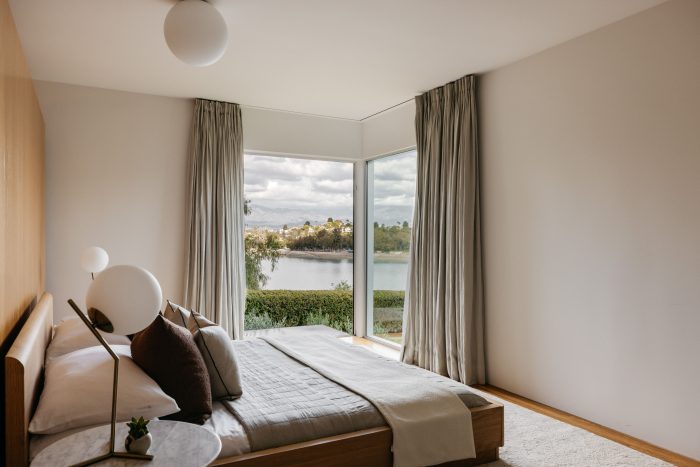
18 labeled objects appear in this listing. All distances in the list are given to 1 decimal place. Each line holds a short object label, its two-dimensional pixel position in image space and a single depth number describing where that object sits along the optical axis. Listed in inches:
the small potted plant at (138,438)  60.5
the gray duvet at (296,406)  84.5
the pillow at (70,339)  101.4
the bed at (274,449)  65.6
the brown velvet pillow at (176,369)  83.3
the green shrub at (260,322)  221.9
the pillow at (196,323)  104.1
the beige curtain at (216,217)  194.1
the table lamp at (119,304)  58.4
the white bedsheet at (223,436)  70.4
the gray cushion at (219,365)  95.0
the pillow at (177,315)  107.8
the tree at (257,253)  222.4
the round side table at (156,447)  59.2
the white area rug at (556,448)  106.0
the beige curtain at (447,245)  166.2
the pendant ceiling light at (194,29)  111.3
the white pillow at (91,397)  71.6
